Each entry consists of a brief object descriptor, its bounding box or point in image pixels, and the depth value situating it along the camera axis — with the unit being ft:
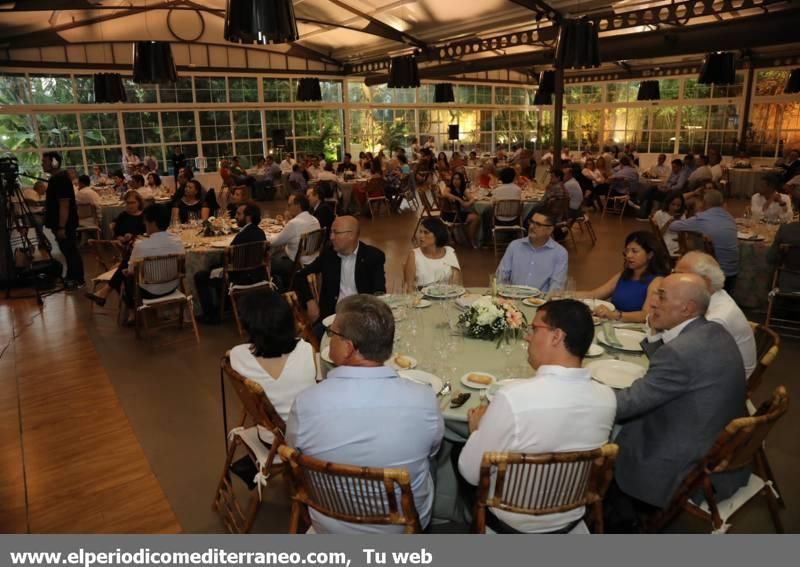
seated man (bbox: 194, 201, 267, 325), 18.44
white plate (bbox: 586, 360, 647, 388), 8.35
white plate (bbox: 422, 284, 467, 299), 12.05
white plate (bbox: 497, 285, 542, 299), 12.28
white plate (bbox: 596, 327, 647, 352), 9.55
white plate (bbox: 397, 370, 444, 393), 8.34
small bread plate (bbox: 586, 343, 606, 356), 9.37
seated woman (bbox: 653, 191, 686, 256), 21.11
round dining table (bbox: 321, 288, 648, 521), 8.11
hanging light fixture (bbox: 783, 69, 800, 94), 38.93
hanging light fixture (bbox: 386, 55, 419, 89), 29.04
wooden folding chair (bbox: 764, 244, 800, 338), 16.66
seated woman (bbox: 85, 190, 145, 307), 21.16
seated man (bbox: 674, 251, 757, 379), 9.36
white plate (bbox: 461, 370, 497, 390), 8.28
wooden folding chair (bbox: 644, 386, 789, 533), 6.82
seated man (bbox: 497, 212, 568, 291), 13.61
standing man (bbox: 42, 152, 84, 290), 23.66
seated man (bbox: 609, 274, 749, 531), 7.38
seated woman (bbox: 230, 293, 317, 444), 8.33
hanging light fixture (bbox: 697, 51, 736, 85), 28.35
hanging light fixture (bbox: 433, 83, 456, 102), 44.73
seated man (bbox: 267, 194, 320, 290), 20.22
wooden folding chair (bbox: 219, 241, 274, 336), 18.12
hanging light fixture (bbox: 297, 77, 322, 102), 42.57
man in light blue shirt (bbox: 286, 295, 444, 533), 6.23
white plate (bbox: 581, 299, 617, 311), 11.48
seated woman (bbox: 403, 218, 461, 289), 13.47
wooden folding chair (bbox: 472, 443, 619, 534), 6.10
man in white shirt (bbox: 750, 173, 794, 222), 22.15
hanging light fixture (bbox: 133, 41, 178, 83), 20.53
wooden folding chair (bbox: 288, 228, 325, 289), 19.83
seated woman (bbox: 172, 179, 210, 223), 26.99
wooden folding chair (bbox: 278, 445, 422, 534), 5.81
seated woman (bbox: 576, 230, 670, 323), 12.25
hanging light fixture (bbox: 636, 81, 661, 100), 52.85
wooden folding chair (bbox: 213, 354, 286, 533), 8.07
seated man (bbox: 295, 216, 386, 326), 13.80
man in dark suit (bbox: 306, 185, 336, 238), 22.84
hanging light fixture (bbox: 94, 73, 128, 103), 33.40
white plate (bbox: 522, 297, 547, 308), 11.65
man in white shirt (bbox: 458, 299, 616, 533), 6.12
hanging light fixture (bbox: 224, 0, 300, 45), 11.35
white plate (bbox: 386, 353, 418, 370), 9.04
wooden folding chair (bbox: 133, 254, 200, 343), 17.12
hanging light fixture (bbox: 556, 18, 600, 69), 19.34
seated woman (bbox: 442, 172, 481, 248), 29.91
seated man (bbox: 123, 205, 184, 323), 17.46
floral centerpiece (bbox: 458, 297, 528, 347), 9.74
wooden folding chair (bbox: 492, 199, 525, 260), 27.94
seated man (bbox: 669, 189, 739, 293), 17.85
